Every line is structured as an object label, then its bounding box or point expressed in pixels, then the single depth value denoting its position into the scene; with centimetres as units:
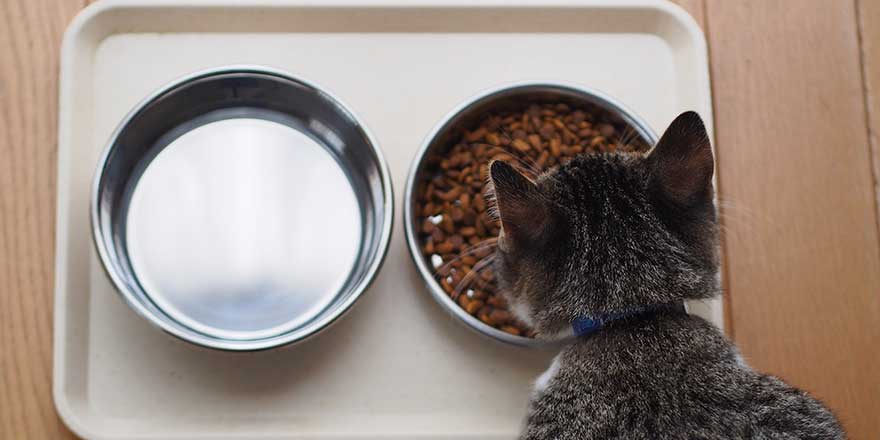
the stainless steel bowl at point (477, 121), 62
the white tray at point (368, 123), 64
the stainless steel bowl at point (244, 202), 64
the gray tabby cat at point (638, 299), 54
